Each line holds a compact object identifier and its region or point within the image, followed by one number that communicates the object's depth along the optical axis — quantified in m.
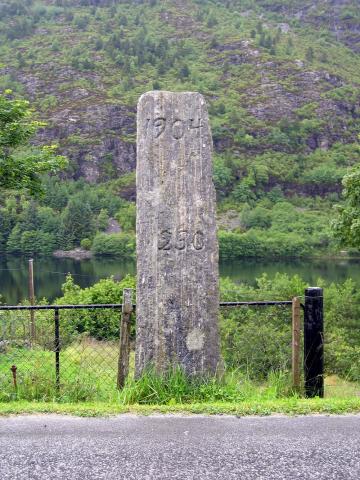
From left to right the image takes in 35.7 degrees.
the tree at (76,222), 128.00
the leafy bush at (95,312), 19.23
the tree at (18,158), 14.43
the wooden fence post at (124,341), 6.00
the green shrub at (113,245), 113.56
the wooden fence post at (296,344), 6.26
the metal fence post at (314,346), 6.30
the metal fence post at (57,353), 6.11
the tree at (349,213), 17.33
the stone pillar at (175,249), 6.05
